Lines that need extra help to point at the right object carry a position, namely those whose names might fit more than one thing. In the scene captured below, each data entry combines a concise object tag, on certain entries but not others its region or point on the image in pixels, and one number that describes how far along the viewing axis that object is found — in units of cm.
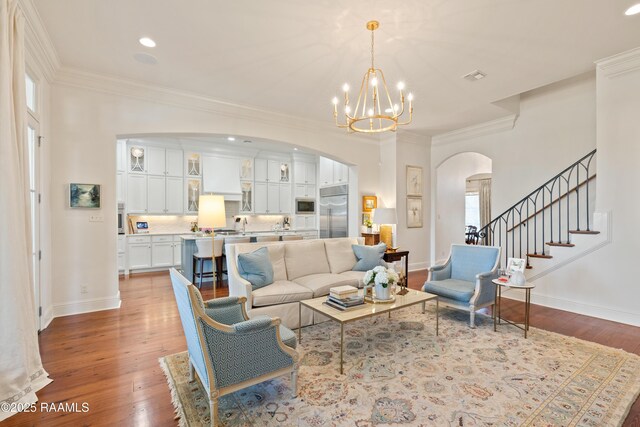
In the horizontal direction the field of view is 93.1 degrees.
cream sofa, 335
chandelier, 296
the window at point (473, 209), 1055
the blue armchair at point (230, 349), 187
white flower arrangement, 305
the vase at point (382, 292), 309
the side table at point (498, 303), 327
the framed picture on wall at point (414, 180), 686
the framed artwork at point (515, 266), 348
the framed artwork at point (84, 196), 393
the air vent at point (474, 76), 396
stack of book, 289
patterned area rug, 200
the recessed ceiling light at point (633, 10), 271
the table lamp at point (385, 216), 552
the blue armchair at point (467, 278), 361
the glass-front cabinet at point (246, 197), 844
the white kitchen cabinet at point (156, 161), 716
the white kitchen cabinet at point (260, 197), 862
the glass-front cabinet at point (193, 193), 764
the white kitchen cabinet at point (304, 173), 918
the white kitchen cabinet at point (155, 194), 716
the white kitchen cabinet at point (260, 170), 859
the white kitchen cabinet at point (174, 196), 738
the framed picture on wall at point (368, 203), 675
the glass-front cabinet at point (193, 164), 762
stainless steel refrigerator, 738
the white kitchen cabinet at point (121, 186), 680
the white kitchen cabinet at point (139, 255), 669
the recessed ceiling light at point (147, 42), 320
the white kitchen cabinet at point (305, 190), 922
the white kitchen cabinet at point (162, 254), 697
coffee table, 266
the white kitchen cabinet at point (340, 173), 742
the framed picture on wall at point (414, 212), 688
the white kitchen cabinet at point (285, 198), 905
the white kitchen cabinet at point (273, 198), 884
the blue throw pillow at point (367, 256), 445
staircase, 415
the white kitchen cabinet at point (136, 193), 693
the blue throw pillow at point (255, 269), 352
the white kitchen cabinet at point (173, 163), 737
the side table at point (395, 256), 538
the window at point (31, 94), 321
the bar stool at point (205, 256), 535
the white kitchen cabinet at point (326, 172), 806
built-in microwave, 921
